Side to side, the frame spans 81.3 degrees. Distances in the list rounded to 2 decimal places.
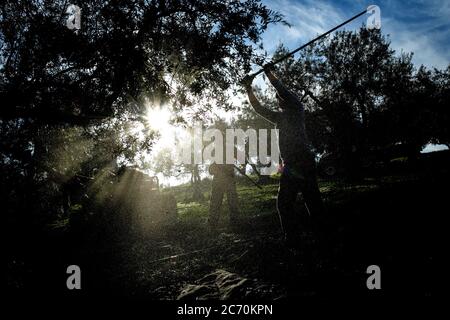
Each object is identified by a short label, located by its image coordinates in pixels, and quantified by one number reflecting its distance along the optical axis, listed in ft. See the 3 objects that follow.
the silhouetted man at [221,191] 31.37
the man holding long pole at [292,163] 16.48
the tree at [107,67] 18.37
